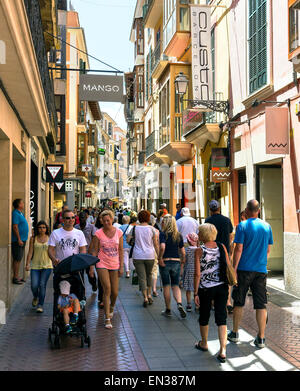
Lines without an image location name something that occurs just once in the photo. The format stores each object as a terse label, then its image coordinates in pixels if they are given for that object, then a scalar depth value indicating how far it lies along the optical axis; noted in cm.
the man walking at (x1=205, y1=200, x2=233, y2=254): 851
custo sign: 1608
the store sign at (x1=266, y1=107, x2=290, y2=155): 1102
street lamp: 1719
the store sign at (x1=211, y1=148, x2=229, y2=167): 1583
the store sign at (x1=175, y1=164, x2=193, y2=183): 2168
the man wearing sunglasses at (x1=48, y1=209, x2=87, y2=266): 779
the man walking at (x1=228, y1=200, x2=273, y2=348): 666
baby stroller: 657
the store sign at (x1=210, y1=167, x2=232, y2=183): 1557
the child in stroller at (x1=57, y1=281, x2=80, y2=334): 673
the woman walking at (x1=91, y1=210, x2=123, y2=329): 784
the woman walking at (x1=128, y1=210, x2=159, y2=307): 919
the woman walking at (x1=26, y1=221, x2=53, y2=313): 895
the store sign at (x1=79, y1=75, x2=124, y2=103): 1395
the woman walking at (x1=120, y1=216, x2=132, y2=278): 1314
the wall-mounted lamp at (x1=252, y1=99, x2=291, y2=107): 1116
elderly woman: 605
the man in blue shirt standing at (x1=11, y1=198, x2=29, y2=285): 1116
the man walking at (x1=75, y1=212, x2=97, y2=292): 1278
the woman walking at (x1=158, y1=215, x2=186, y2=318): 866
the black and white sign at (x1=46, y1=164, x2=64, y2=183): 1973
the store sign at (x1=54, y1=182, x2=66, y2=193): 2166
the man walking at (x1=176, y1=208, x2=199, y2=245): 1048
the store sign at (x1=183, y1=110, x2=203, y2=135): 1797
